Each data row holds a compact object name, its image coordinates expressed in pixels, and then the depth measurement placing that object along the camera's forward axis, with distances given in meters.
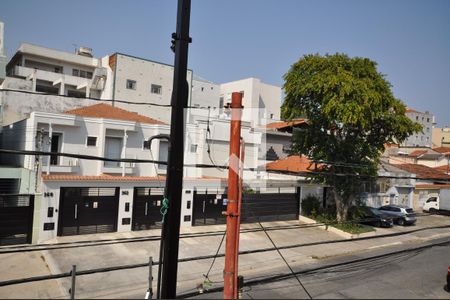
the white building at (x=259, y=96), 52.81
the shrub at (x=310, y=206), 27.62
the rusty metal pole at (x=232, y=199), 7.35
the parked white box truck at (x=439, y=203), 36.09
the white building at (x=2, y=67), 28.11
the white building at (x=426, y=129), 91.56
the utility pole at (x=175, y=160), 6.90
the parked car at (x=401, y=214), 28.62
